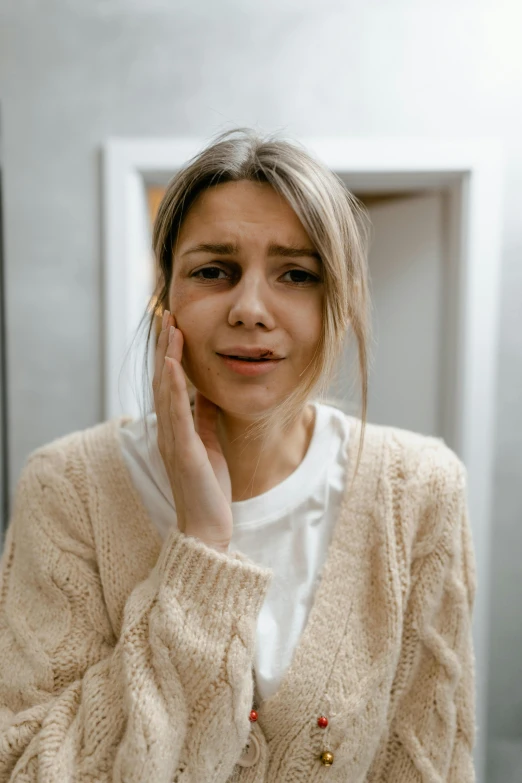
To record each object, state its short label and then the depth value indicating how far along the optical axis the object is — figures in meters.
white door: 1.80
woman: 0.72
